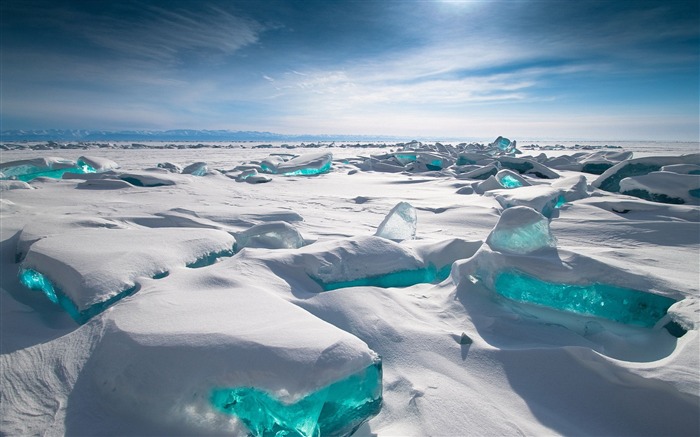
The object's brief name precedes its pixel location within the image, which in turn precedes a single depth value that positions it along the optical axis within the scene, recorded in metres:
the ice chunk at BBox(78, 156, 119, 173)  6.38
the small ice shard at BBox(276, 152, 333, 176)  7.54
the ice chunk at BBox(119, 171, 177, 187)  4.71
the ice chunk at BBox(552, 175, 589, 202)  3.85
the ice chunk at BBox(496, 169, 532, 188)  5.06
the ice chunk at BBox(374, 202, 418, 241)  2.50
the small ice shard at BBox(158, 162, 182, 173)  7.00
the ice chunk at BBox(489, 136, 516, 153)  16.32
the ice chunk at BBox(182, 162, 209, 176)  6.56
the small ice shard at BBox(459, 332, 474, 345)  1.31
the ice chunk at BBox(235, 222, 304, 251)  2.23
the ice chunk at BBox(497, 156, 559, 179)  6.56
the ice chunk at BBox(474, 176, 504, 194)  4.75
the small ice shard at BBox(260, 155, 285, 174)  7.86
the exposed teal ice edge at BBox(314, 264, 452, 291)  1.72
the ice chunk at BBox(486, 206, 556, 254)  1.75
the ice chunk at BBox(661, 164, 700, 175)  4.36
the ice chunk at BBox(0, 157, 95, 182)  5.50
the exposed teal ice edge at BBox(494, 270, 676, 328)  1.45
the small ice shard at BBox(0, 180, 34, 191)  3.68
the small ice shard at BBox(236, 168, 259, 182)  6.28
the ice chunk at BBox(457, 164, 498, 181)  6.37
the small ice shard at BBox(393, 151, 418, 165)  9.87
